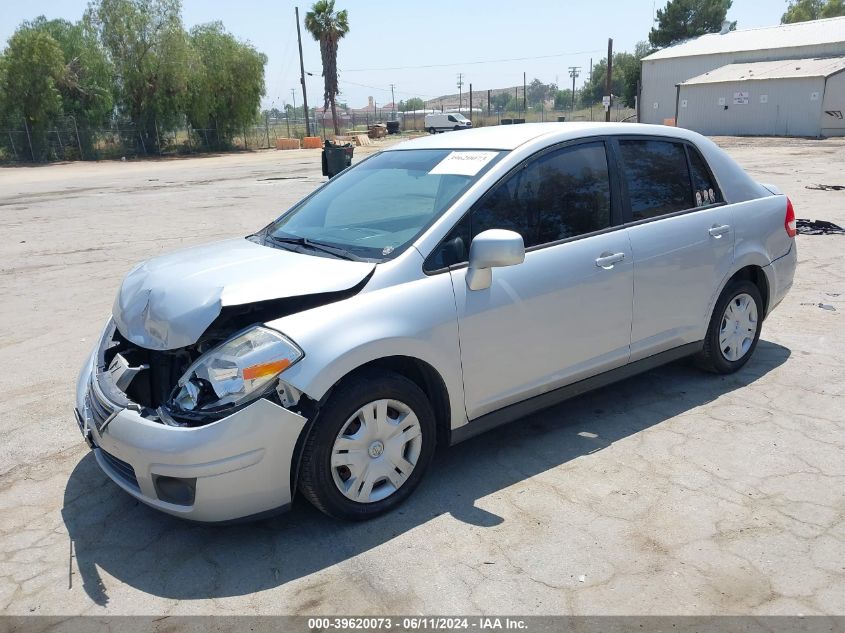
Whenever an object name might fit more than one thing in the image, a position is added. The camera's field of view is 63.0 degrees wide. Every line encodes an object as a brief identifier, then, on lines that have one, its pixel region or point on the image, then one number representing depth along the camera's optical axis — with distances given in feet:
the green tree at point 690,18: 235.40
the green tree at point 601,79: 338.75
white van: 174.81
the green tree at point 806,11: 290.56
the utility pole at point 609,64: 153.25
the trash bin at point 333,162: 22.49
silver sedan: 9.46
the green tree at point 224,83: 148.25
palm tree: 176.96
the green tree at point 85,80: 132.87
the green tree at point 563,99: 446.11
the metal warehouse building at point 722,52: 145.89
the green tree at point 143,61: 141.38
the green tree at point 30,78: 125.59
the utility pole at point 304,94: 159.22
